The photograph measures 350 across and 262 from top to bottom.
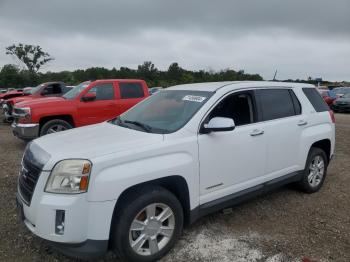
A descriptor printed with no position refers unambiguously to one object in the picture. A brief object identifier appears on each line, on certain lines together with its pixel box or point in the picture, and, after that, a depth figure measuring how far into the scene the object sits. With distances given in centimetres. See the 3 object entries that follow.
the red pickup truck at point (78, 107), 802
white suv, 280
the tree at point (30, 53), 6425
